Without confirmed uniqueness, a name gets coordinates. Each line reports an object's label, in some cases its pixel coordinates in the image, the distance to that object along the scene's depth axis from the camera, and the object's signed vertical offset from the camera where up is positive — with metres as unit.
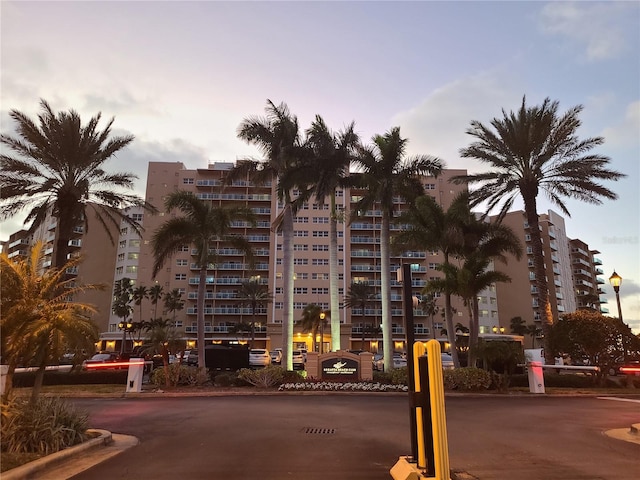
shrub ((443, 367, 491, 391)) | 19.67 -1.40
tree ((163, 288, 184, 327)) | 75.89 +7.10
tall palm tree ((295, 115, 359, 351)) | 24.84 +9.85
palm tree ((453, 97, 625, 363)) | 25.38 +10.26
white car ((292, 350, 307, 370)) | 40.50 -1.50
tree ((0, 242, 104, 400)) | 8.08 +0.45
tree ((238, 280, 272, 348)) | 74.94 +8.01
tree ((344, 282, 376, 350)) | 76.19 +8.02
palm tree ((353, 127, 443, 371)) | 24.16 +8.73
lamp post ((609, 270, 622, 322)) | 19.77 +2.76
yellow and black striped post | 5.21 -0.84
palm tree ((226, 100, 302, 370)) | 24.14 +9.74
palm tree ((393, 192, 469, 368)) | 24.52 +6.29
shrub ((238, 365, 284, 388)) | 20.62 -1.39
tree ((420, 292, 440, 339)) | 77.43 +6.71
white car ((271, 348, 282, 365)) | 47.00 -1.14
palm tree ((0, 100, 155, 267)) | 20.77 +8.14
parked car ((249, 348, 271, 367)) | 38.09 -1.06
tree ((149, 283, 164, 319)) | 78.25 +8.56
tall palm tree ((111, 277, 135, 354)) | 75.00 +7.67
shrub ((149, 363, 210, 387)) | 20.45 -1.36
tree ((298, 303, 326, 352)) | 64.56 +3.51
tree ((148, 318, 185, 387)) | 20.08 +0.05
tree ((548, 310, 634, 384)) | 21.72 +0.32
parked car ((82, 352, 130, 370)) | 31.88 -0.86
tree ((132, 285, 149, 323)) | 78.25 +8.47
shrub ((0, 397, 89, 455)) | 7.16 -1.33
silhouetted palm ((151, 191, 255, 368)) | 23.14 +5.69
